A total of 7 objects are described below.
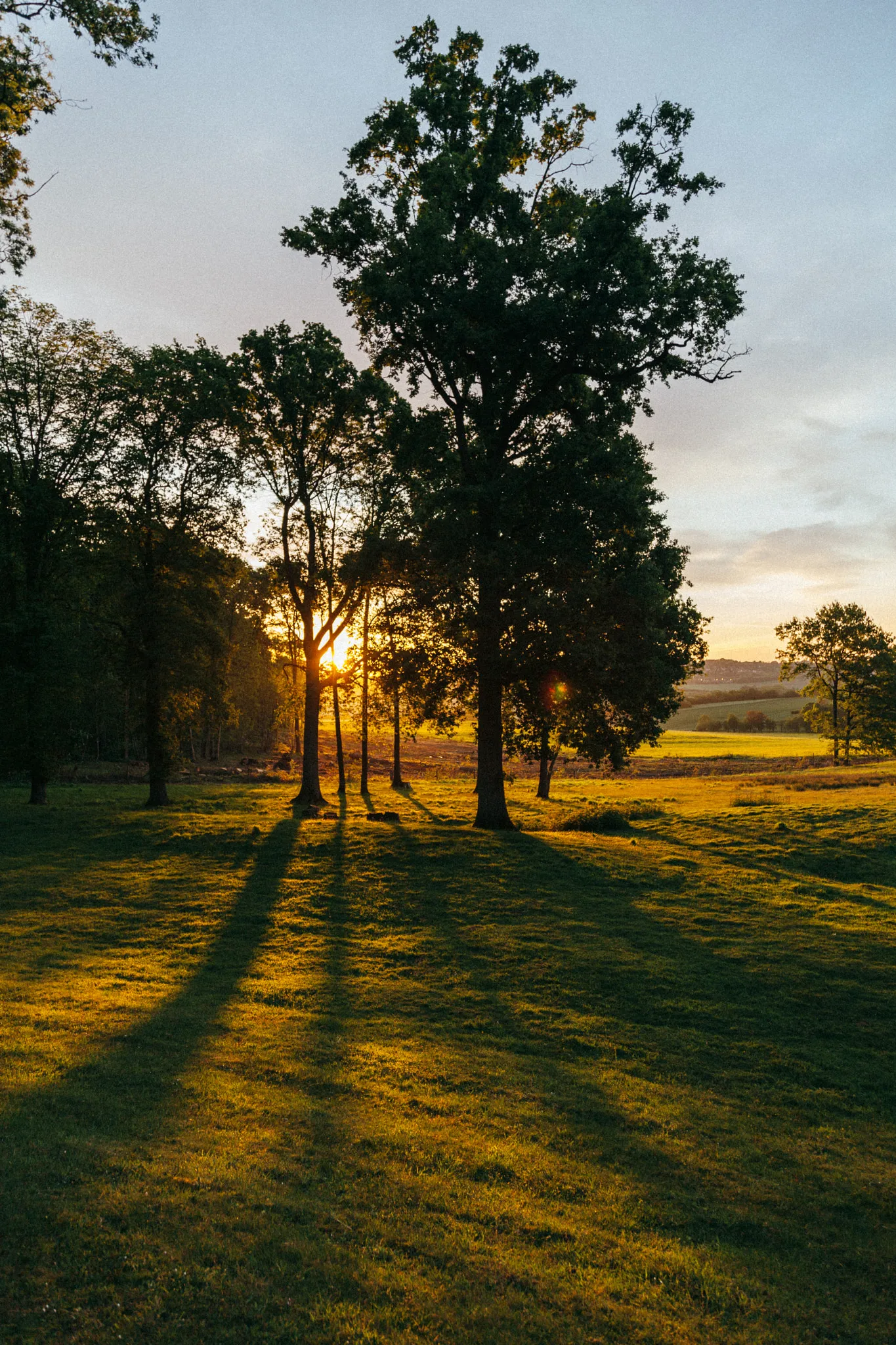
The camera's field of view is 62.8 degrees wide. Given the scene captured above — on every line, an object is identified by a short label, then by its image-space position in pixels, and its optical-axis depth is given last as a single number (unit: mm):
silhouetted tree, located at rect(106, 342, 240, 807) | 36844
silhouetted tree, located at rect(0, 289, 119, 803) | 34781
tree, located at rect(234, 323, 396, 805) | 35562
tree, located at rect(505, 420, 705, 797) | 26562
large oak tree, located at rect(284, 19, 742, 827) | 25922
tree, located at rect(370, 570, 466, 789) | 29828
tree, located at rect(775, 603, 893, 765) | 68438
